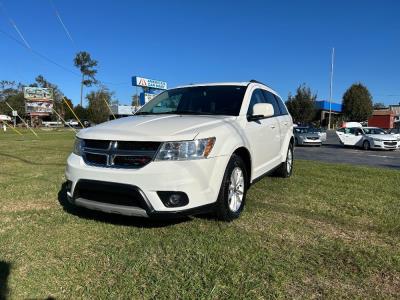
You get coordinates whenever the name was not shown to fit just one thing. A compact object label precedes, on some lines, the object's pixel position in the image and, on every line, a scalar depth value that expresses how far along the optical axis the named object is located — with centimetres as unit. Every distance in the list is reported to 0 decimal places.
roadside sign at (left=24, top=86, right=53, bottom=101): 5961
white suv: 394
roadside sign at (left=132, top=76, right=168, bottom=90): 2869
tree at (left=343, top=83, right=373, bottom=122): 6712
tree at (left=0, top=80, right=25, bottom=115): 9288
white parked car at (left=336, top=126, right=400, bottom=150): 2127
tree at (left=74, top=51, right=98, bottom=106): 8550
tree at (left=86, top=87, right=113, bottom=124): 7188
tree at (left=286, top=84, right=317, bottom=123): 6269
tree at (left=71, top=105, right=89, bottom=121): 9249
